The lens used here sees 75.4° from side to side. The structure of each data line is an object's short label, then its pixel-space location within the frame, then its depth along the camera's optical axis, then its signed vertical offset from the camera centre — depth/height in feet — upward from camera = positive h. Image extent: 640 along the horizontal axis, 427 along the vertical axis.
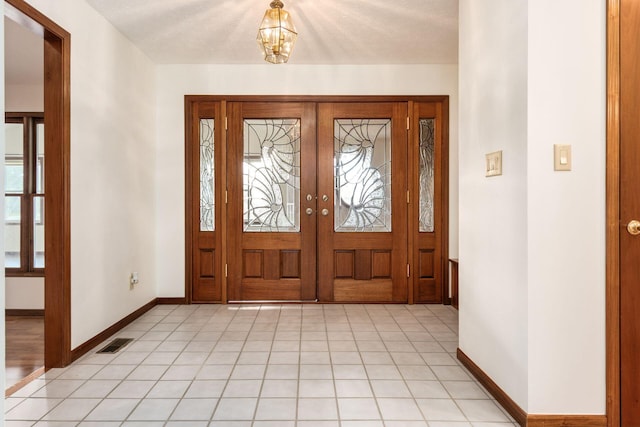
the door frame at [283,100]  14.03 +2.41
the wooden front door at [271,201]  14.07 +0.38
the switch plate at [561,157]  6.13 +0.81
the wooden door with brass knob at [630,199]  6.01 +0.18
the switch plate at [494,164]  7.05 +0.85
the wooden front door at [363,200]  14.08 +0.41
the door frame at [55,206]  8.67 +0.14
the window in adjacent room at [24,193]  13.99 +0.67
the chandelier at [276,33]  8.77 +3.85
